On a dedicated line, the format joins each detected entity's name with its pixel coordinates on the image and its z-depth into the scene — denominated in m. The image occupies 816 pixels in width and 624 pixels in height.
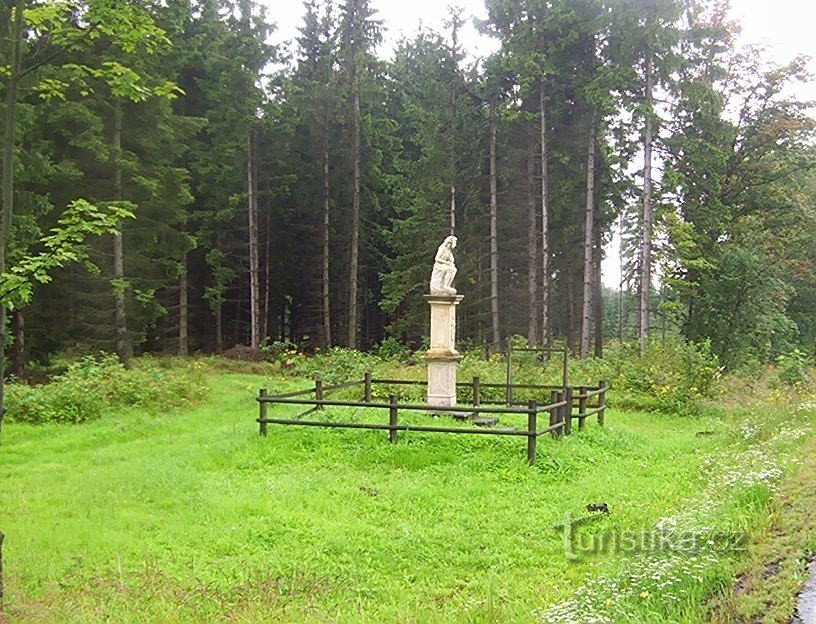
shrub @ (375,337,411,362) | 27.59
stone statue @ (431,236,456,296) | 14.30
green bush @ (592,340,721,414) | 18.88
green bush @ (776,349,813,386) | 17.78
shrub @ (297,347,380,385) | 21.88
